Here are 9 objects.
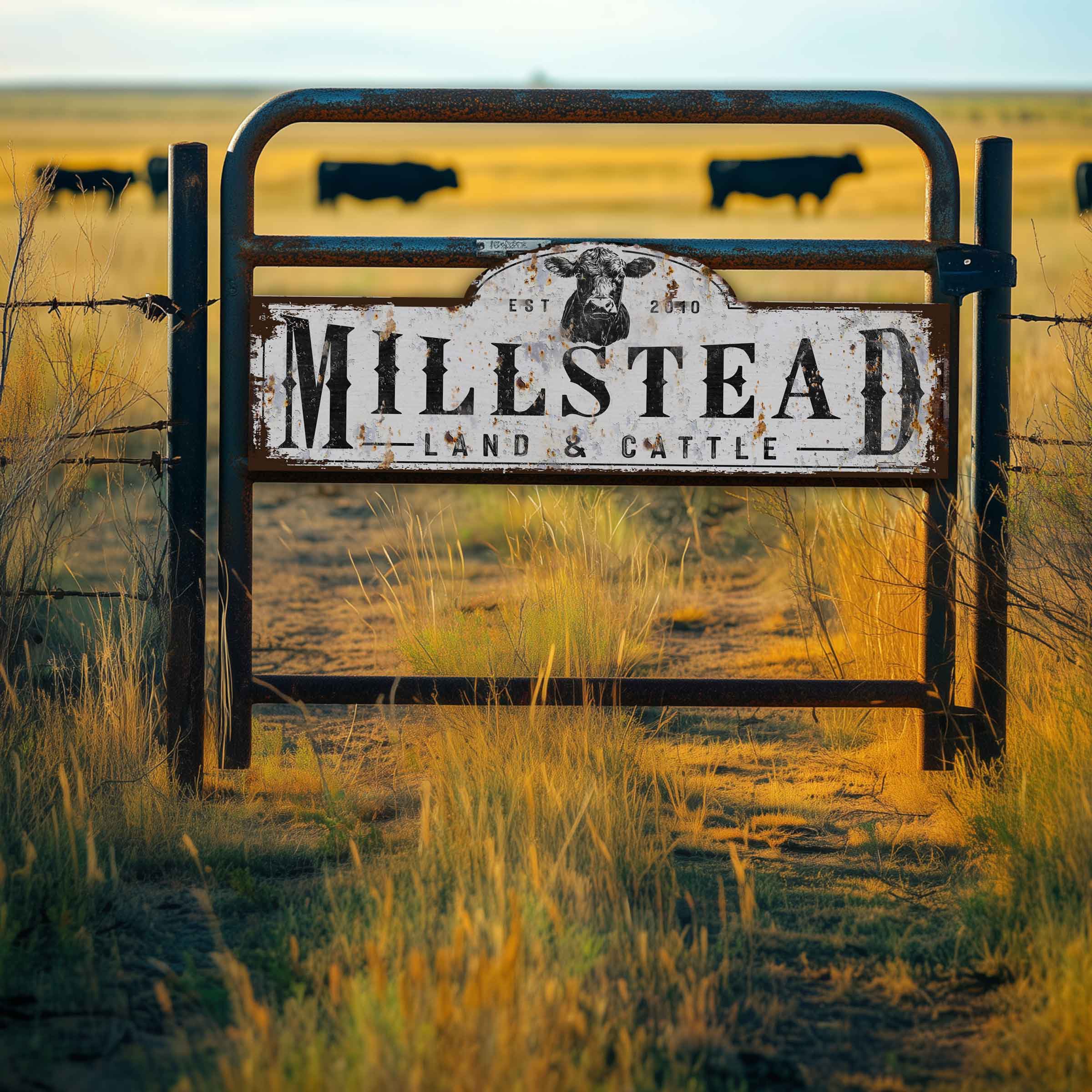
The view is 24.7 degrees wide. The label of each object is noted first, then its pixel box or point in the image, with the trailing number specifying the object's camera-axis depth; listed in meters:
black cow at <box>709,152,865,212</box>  88.06
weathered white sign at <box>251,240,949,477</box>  7.53
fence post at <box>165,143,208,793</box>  7.55
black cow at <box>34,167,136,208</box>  79.62
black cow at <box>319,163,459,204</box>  95.31
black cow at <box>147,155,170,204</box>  80.94
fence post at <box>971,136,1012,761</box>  7.66
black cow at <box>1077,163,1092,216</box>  67.12
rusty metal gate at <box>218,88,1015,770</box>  7.48
